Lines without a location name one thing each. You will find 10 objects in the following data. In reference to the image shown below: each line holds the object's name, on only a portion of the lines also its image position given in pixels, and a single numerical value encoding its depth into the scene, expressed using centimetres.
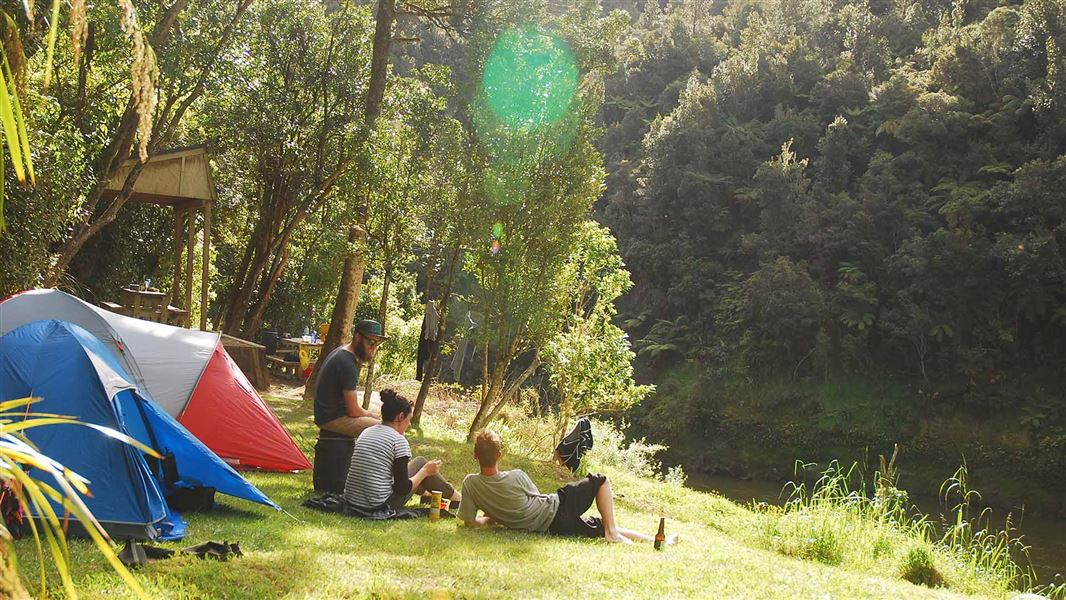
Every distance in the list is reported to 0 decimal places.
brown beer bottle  610
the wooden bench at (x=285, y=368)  1852
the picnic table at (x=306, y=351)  1778
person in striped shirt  603
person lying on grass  607
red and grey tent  723
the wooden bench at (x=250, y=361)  1461
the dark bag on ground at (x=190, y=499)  560
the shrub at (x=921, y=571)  662
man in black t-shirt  668
